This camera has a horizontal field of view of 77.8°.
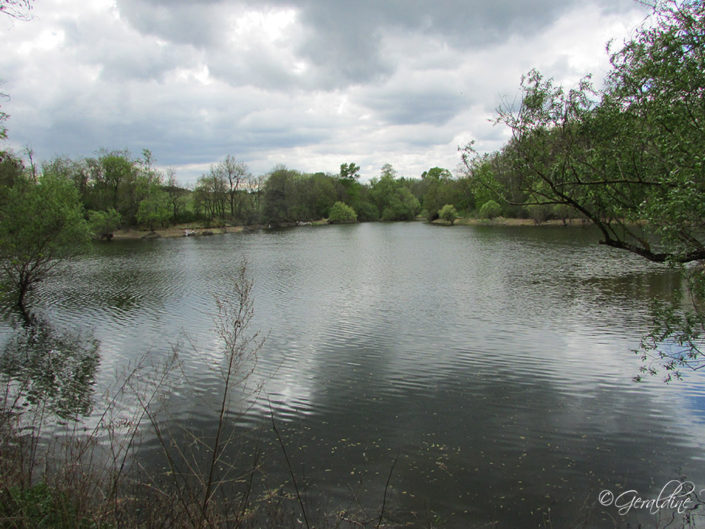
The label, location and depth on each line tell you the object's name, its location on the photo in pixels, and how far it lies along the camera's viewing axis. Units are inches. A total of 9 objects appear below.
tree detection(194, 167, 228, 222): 3309.5
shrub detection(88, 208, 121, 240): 2507.1
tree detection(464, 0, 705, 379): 262.4
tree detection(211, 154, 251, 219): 3454.7
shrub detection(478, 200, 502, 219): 3118.1
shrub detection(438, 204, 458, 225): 3595.0
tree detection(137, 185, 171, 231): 2805.1
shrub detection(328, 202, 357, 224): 4114.9
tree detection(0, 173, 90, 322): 721.6
